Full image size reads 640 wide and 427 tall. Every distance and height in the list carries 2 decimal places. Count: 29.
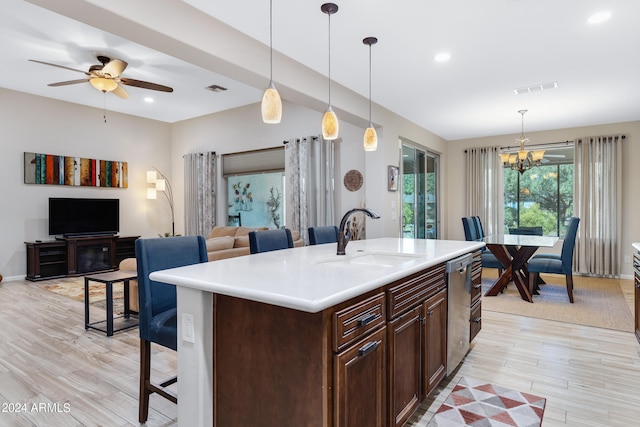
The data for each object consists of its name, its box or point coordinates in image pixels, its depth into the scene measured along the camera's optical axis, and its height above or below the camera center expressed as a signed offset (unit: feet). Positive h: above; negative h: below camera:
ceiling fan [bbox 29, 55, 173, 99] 14.37 +5.65
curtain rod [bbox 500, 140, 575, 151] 21.63 +4.10
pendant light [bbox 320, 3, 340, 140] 8.84 +2.28
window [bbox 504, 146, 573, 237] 22.20 +1.07
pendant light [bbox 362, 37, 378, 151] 10.20 +2.06
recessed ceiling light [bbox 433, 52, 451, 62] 11.63 +5.05
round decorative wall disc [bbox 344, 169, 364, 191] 18.43 +1.67
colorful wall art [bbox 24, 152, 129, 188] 20.51 +2.61
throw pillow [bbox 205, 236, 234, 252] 13.70 -1.18
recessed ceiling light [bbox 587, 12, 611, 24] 9.14 +4.96
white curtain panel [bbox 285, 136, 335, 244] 19.02 +1.64
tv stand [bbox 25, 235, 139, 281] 19.92 -2.44
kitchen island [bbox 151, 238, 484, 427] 4.28 -1.74
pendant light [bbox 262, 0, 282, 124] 7.43 +2.19
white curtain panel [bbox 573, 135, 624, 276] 20.10 +0.45
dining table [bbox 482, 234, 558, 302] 15.19 -2.00
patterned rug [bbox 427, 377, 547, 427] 6.74 -3.88
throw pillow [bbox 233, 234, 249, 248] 15.20 -1.25
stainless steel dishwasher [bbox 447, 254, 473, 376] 7.85 -2.22
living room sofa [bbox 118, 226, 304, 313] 13.14 -1.43
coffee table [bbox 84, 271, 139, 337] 11.25 -3.09
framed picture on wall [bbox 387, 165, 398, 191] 17.28 +1.66
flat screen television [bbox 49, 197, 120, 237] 21.09 -0.16
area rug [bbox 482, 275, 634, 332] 12.69 -3.76
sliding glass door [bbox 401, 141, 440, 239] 21.08 +1.21
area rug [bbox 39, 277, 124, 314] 14.83 -3.64
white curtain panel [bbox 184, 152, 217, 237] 24.32 +1.43
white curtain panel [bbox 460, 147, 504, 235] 23.72 +1.63
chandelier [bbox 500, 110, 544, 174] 17.17 +2.62
